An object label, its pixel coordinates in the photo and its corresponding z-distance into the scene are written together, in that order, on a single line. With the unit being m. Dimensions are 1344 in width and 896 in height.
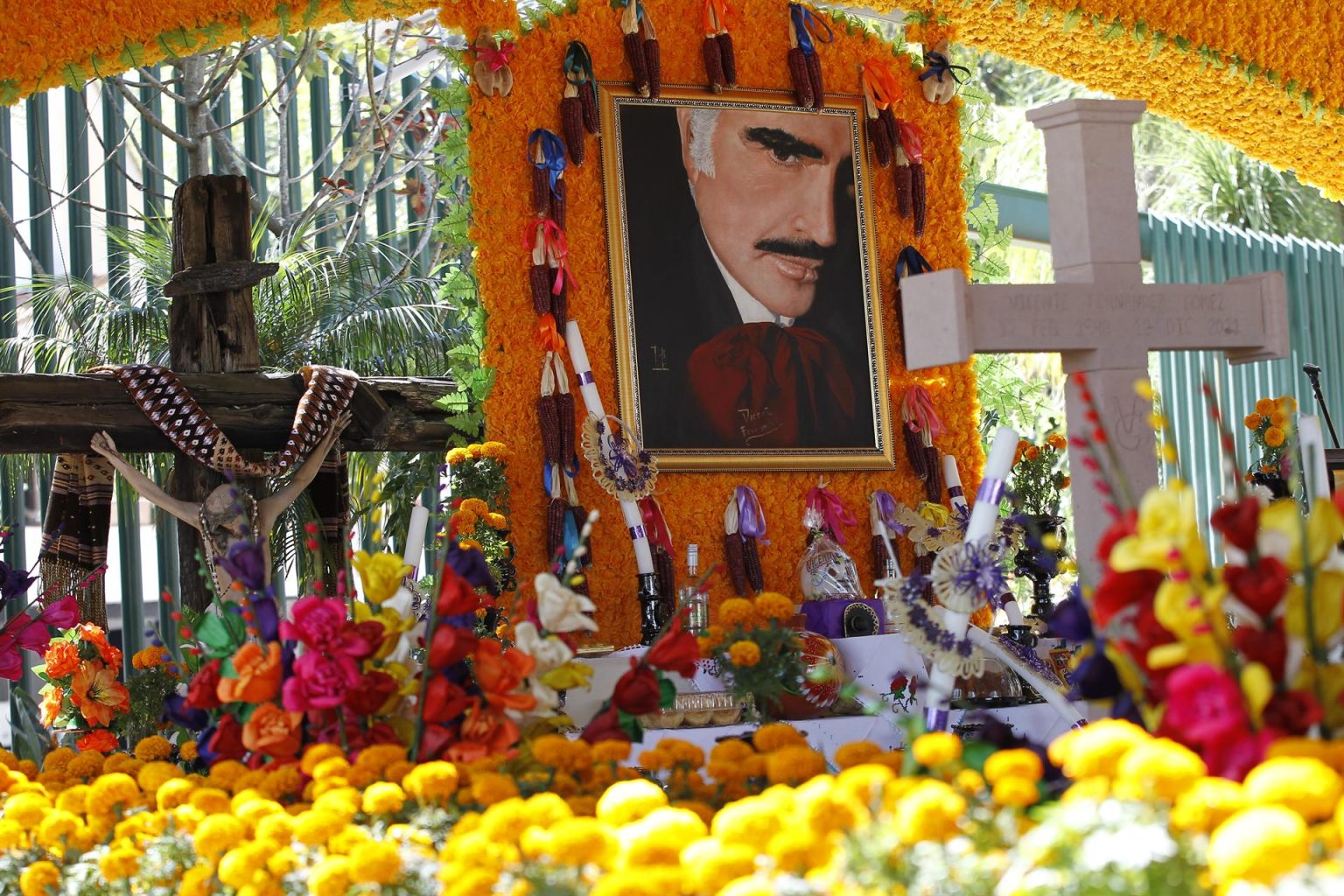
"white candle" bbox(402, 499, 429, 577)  5.26
